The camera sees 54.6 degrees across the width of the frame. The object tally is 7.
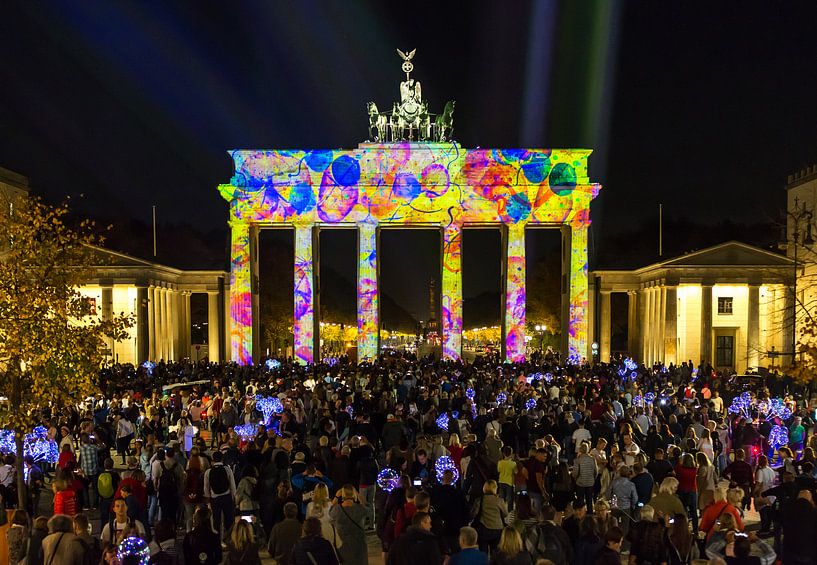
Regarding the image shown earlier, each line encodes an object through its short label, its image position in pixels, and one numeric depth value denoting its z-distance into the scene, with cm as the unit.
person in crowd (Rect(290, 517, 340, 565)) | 801
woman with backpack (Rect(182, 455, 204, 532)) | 1262
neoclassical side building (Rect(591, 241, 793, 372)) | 4797
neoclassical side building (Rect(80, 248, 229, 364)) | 4962
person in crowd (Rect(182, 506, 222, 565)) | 896
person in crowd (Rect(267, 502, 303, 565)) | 914
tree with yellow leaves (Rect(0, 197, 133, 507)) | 1402
